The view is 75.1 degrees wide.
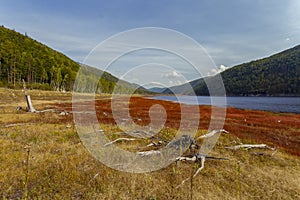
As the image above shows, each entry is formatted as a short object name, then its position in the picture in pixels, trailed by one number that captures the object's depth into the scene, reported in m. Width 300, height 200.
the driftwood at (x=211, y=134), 13.39
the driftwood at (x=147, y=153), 9.25
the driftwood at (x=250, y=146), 11.57
